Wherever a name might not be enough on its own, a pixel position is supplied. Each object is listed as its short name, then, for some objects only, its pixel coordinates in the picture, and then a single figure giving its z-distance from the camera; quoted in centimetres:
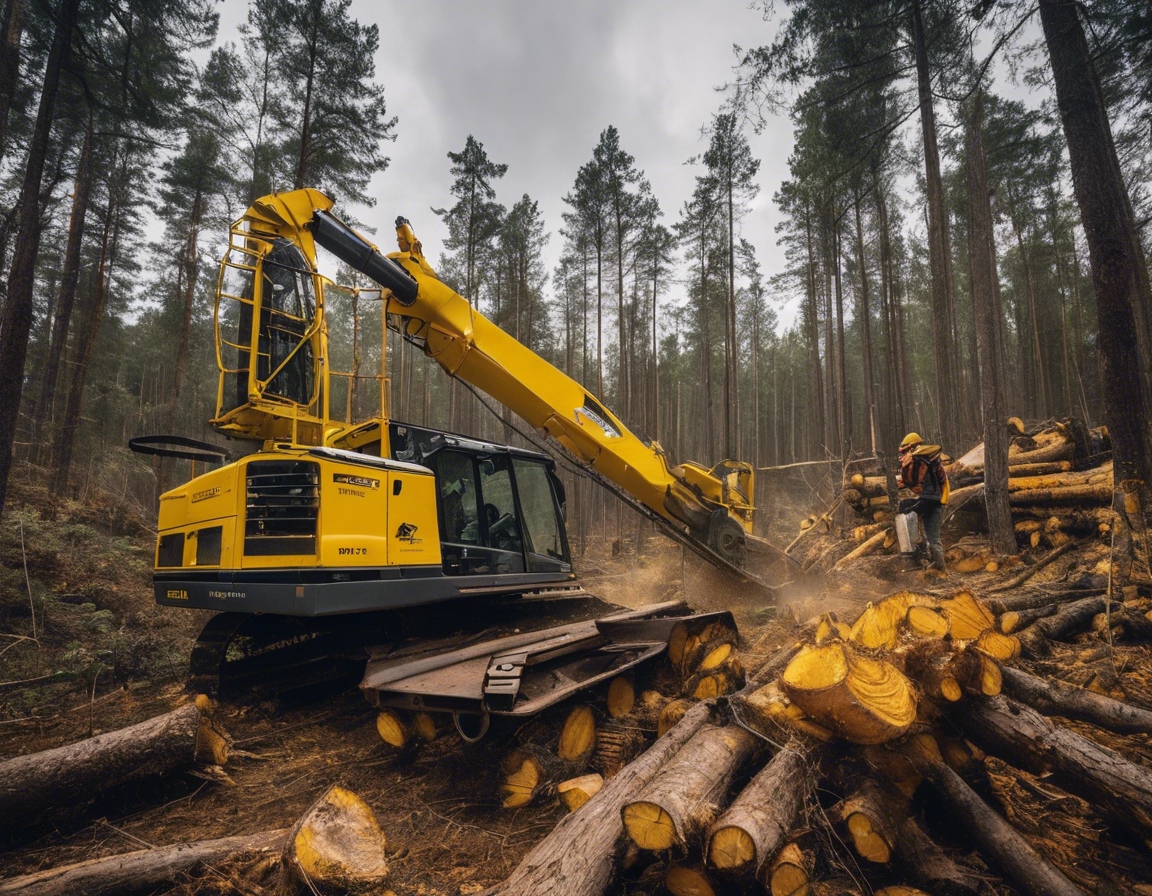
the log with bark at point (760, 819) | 219
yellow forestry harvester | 410
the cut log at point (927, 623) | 331
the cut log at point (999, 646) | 348
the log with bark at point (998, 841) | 221
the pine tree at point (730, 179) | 2053
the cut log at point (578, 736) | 386
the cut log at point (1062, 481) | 809
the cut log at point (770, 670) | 383
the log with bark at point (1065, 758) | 241
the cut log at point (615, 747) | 375
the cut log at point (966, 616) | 364
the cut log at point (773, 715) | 298
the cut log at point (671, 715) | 373
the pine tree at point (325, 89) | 1363
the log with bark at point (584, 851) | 217
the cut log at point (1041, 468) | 952
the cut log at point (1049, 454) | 961
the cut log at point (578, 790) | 311
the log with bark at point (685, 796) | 228
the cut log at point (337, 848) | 250
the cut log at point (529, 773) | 350
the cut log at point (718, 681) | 410
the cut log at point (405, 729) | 440
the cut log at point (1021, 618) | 473
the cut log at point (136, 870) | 236
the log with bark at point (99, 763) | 297
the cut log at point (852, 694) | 262
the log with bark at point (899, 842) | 230
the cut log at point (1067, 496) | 785
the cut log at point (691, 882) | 225
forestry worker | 773
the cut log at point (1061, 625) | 466
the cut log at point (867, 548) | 1007
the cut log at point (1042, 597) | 534
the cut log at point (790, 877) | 212
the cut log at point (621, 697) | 438
